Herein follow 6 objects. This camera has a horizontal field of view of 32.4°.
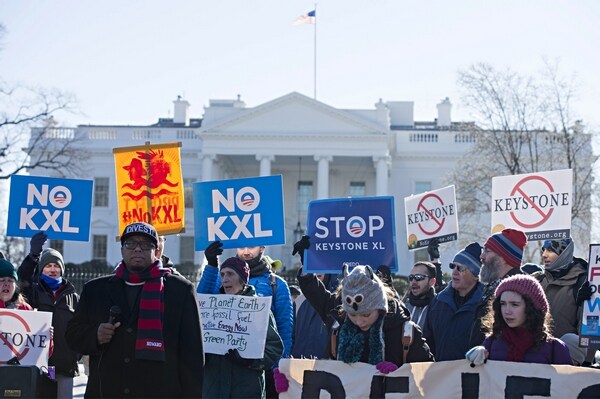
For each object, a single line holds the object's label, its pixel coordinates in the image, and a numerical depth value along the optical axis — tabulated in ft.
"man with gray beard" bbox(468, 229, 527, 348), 22.38
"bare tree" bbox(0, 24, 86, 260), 126.11
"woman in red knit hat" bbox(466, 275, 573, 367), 18.83
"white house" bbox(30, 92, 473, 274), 197.57
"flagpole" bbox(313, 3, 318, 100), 190.70
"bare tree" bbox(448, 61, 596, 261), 111.14
